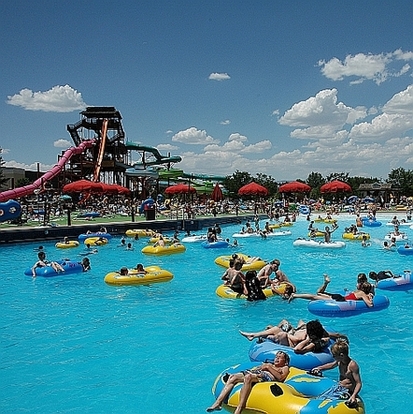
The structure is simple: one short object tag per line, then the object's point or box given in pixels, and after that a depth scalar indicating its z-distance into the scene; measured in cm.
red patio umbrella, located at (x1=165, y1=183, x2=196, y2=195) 3049
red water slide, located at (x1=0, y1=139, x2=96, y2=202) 2718
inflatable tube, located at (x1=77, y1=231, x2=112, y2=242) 2016
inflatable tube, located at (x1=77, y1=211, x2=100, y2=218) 2804
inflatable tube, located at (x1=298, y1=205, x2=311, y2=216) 3597
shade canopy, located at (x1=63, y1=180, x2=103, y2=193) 2391
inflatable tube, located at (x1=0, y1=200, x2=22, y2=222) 2080
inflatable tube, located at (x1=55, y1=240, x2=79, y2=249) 1828
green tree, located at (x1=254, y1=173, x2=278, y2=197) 6606
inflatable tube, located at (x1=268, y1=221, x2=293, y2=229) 2600
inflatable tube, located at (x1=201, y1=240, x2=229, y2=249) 1831
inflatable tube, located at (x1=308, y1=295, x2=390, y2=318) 841
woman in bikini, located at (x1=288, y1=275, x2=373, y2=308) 855
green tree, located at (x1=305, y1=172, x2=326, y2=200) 7000
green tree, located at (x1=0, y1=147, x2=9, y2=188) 4393
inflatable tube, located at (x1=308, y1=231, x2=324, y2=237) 2052
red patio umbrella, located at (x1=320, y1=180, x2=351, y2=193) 3067
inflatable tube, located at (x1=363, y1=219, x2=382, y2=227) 2636
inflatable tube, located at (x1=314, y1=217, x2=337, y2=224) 2876
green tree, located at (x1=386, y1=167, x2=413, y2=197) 5075
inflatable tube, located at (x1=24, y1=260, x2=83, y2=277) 1277
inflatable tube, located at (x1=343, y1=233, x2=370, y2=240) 2022
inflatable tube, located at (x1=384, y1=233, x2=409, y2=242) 1911
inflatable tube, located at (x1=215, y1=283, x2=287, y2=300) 980
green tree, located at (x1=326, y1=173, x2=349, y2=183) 6756
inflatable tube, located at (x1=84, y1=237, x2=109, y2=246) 1894
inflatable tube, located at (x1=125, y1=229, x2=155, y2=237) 2173
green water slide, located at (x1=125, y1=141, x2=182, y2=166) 4628
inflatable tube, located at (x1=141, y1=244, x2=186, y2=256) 1711
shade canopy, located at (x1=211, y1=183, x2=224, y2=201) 3580
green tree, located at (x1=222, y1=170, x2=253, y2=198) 6062
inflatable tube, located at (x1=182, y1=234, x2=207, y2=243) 2005
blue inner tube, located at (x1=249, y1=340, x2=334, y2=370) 577
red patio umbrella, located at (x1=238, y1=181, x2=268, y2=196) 2812
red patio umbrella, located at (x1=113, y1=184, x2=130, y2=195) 2942
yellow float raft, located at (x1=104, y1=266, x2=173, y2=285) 1149
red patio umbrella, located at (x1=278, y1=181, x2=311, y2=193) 2965
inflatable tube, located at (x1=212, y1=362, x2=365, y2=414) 443
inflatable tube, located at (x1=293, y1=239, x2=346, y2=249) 1813
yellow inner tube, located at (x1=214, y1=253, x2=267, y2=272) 1306
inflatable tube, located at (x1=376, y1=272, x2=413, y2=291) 1056
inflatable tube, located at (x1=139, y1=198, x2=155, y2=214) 2668
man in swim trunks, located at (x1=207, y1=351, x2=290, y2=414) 471
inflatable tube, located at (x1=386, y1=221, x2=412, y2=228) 2588
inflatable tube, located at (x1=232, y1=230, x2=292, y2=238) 2222
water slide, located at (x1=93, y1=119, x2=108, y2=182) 3923
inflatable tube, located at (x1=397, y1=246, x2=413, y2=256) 1605
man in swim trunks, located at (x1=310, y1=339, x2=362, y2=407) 460
